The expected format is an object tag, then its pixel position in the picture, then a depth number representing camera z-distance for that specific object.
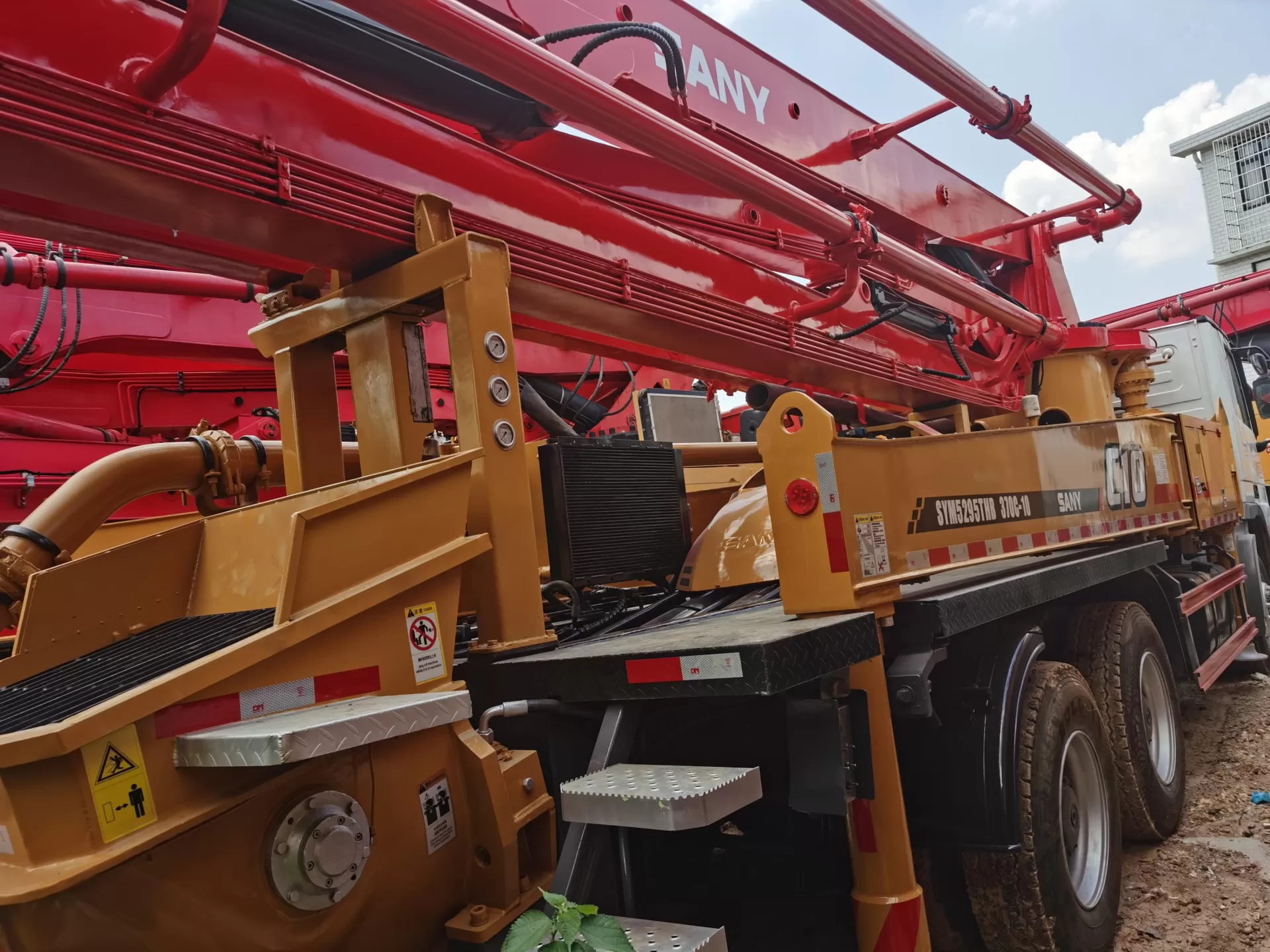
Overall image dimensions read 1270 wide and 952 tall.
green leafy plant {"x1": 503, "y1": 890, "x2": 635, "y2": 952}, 1.54
